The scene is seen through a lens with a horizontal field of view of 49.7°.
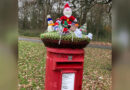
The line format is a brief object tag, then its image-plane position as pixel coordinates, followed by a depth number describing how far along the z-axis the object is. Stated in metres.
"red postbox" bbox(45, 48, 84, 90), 1.98
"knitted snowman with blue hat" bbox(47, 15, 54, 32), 2.16
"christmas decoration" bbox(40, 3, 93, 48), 1.92
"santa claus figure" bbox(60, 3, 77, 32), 2.02
